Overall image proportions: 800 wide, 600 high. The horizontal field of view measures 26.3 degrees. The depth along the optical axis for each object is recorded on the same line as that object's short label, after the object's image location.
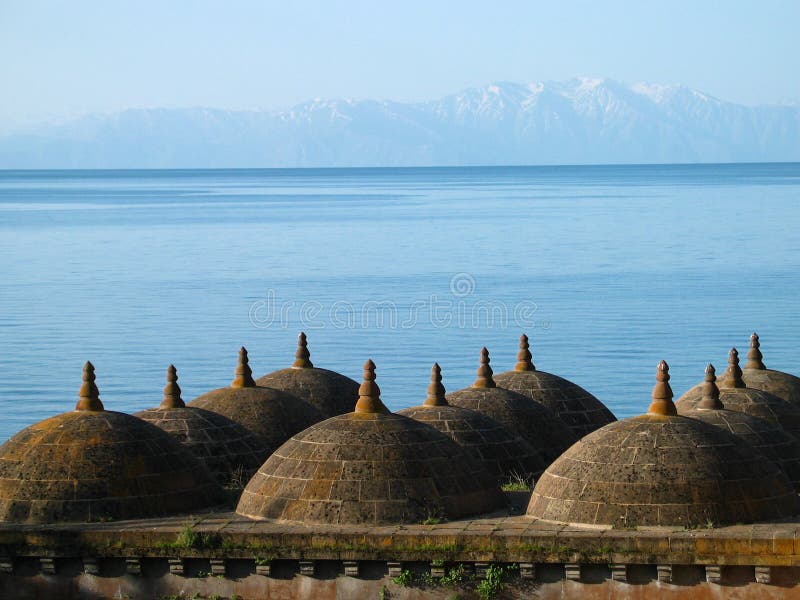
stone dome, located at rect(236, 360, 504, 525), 28.17
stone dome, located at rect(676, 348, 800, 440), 35.62
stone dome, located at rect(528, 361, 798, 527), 27.42
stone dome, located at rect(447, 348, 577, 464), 35.47
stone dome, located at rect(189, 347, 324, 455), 35.56
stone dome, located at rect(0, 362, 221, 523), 29.03
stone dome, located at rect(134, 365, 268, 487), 33.09
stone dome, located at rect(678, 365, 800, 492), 32.06
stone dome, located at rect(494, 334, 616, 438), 37.91
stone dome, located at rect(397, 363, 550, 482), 32.56
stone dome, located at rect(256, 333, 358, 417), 39.34
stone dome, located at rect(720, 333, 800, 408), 38.31
